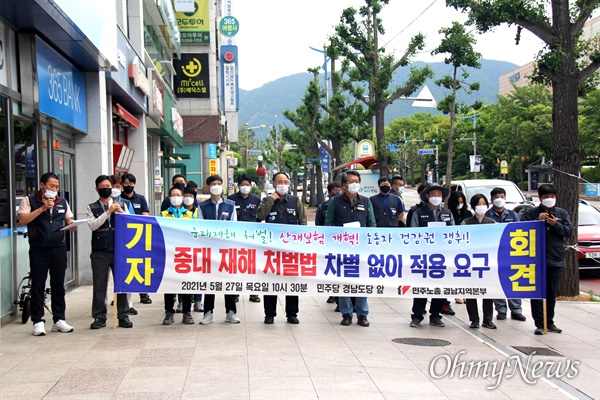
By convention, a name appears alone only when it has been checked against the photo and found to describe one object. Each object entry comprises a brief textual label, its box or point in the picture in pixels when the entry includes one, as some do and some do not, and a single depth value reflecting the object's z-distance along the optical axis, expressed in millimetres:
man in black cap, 9062
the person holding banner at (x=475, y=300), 9078
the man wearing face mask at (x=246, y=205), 9516
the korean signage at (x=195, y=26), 34844
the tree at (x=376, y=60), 28656
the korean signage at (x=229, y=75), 44594
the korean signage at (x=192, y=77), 35781
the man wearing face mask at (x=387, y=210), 10766
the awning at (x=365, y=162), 30403
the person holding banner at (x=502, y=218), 9438
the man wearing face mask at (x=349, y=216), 8961
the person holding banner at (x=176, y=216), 8805
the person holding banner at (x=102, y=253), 8438
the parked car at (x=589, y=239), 14740
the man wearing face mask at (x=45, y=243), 7898
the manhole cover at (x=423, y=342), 7973
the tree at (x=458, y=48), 26703
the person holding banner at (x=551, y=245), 8688
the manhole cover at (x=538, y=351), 7684
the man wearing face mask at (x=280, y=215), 8914
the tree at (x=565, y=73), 11609
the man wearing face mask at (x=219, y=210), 8914
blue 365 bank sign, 10023
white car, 18312
